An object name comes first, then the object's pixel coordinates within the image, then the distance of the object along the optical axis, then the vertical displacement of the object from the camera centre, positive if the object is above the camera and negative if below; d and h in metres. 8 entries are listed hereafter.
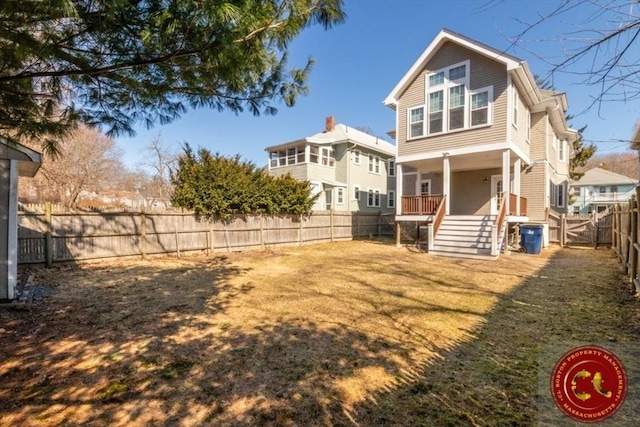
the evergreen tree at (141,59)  2.78 +1.58
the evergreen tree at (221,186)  12.48 +0.99
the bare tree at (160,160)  32.31 +5.09
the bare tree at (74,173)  23.47 +2.76
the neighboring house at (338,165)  22.61 +3.33
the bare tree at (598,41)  1.98 +1.10
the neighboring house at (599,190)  39.56 +2.83
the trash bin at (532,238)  12.54 -1.04
